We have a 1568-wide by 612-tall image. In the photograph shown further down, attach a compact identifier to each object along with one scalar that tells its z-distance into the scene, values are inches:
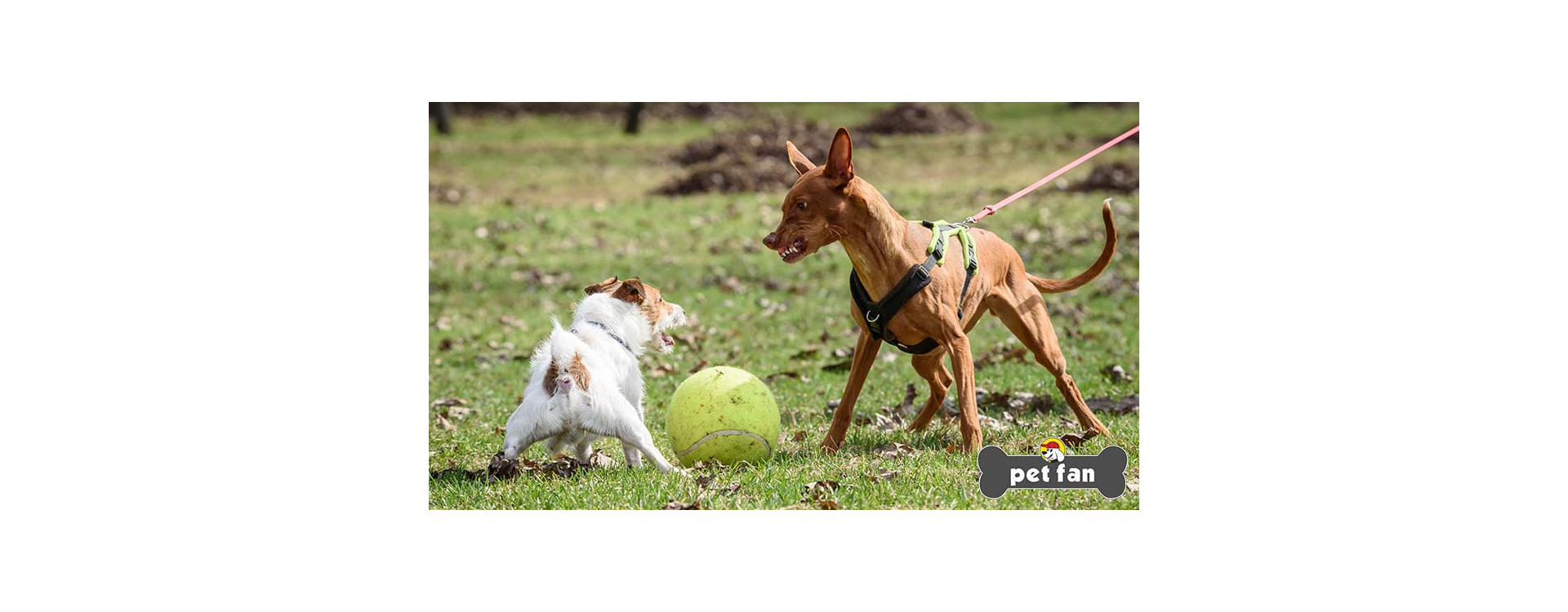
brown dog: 233.0
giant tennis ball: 237.1
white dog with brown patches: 232.1
